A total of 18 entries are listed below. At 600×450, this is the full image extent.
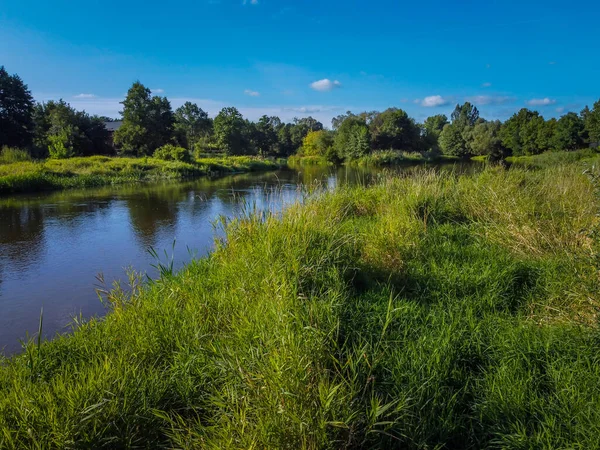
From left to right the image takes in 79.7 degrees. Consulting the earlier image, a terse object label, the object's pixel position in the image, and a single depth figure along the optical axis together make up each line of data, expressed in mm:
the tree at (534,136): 49403
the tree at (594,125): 43125
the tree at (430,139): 70625
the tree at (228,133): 55500
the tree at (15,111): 34969
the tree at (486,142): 55469
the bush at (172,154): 36719
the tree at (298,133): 75062
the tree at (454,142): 61344
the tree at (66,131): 36850
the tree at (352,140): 53125
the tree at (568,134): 45531
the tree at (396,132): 65250
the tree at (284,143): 72938
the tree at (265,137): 69375
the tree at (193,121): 71062
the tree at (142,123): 42781
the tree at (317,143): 62594
